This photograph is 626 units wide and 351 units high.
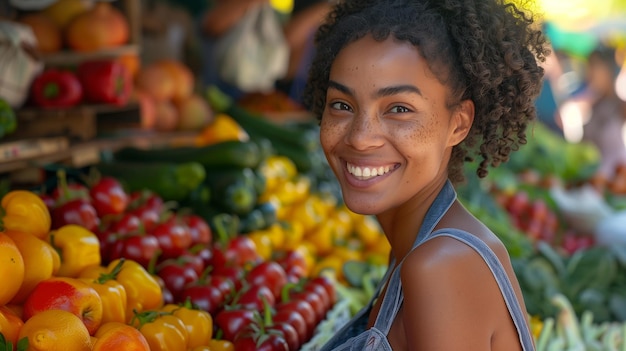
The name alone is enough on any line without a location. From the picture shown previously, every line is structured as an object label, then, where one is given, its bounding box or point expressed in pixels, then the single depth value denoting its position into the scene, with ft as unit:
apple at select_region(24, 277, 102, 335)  6.19
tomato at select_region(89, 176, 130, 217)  10.11
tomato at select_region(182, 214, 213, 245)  10.64
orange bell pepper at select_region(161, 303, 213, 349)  7.35
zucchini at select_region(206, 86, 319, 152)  17.61
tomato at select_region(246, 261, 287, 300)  9.27
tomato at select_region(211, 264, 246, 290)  9.18
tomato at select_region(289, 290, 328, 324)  9.05
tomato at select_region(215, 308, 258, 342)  7.92
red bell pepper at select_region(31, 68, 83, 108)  12.42
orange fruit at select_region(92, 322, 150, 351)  5.70
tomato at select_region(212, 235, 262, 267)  10.00
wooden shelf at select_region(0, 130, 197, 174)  11.00
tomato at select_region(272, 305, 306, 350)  8.30
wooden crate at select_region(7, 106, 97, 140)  12.29
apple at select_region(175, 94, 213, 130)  17.60
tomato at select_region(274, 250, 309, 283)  10.28
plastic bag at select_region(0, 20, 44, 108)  11.43
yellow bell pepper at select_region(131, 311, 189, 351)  6.63
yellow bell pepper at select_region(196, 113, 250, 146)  16.61
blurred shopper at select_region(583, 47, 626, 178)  31.81
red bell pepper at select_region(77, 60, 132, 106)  13.10
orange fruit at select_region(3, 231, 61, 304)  6.61
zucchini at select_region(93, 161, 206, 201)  12.47
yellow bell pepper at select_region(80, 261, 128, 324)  6.71
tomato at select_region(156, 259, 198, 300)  8.68
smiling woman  5.50
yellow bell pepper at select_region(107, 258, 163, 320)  7.40
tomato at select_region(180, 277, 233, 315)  8.29
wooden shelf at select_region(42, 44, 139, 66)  13.61
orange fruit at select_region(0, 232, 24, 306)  6.09
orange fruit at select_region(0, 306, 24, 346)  5.81
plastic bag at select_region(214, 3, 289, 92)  20.62
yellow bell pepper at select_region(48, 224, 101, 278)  7.50
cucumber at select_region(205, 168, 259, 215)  12.84
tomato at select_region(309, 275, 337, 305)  9.75
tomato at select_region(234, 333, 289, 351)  7.39
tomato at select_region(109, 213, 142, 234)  9.41
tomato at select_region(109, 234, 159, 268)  8.82
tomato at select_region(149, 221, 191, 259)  9.58
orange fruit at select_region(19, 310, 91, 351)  5.61
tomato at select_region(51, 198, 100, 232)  8.84
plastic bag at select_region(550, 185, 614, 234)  19.45
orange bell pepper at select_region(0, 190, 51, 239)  7.35
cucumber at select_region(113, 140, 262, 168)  13.58
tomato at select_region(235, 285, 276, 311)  8.42
